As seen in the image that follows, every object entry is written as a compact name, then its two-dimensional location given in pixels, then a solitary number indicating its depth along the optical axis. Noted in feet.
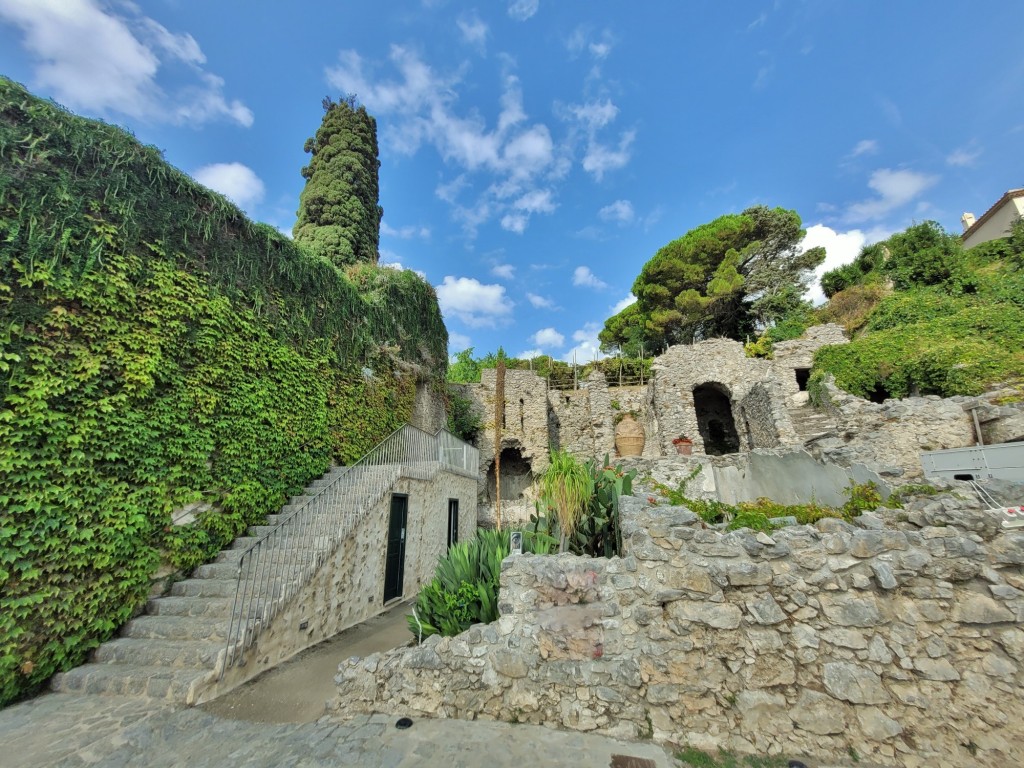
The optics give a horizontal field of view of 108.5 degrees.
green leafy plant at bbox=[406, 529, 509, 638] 13.02
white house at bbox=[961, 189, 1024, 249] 52.75
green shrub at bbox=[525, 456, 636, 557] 13.10
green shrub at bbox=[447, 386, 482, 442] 50.95
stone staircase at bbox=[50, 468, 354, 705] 11.78
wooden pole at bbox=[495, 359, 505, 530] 21.56
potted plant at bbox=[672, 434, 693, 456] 30.86
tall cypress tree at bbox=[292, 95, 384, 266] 43.29
